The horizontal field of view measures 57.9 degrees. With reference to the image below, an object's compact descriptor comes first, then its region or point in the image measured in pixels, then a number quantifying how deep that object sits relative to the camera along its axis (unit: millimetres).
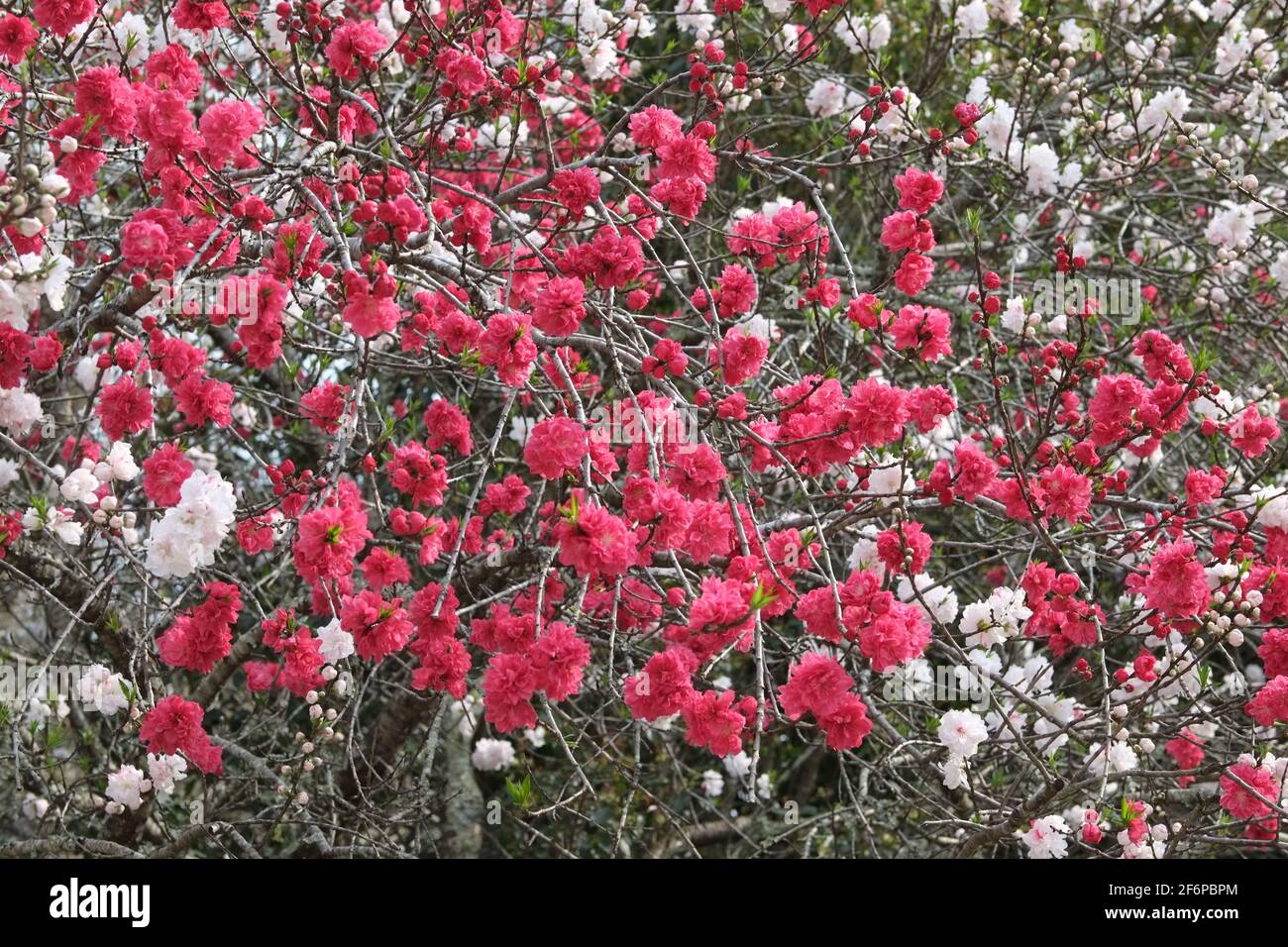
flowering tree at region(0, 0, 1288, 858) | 2447
